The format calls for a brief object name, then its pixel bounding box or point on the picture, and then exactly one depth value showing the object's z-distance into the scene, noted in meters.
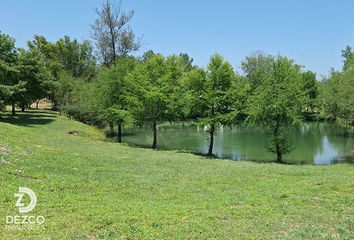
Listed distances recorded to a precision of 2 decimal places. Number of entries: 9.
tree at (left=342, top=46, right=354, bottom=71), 66.97
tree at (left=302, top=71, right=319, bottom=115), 64.44
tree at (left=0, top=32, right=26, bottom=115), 21.66
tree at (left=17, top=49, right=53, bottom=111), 25.81
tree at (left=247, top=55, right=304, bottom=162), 19.48
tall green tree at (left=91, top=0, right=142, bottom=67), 32.41
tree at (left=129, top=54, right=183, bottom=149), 22.75
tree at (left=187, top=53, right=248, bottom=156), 20.19
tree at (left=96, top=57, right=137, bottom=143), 26.64
